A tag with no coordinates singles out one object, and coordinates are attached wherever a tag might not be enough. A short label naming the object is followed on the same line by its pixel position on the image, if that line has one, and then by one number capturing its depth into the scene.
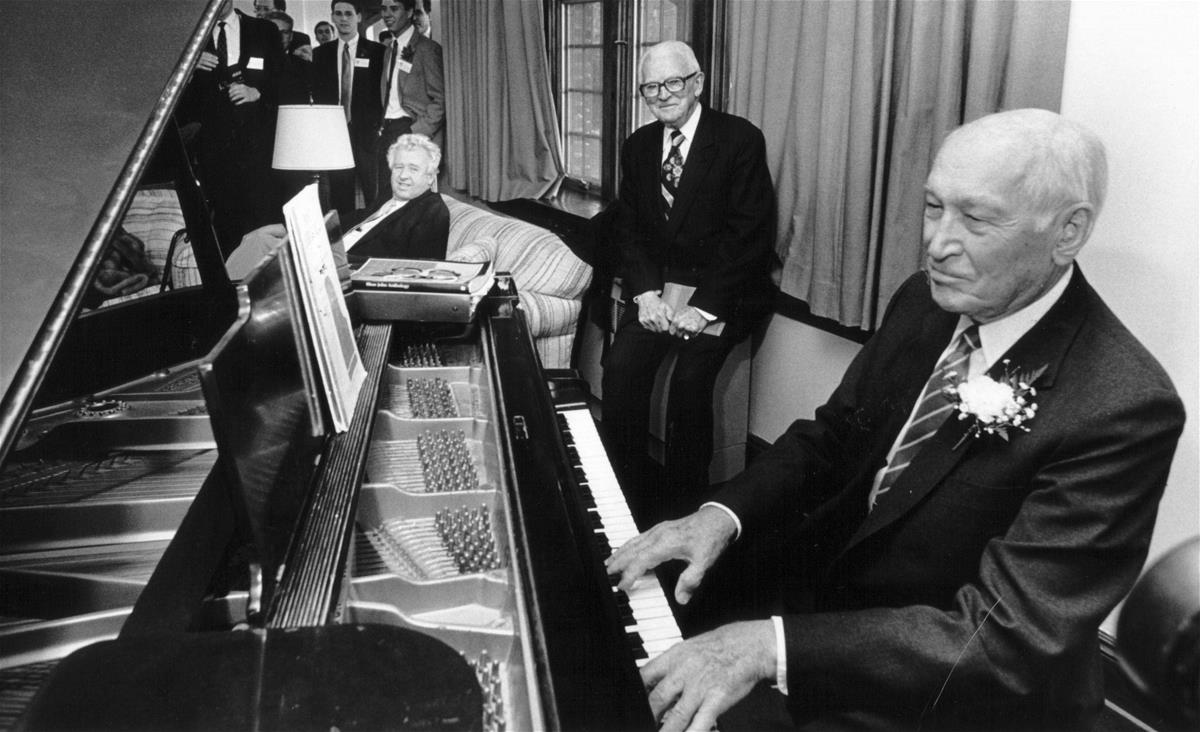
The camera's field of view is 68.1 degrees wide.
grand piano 0.77
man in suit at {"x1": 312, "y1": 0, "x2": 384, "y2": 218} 6.89
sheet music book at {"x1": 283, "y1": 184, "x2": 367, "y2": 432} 1.41
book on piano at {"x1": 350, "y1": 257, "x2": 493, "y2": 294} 2.22
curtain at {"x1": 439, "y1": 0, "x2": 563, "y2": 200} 5.73
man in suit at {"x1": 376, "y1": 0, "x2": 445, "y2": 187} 7.09
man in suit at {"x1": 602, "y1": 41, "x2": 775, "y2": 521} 3.57
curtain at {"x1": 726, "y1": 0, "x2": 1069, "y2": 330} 2.48
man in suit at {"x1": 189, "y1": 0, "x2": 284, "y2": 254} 6.15
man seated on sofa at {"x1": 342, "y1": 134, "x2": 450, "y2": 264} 4.31
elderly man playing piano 1.30
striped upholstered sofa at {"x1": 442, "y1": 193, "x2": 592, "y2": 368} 4.47
